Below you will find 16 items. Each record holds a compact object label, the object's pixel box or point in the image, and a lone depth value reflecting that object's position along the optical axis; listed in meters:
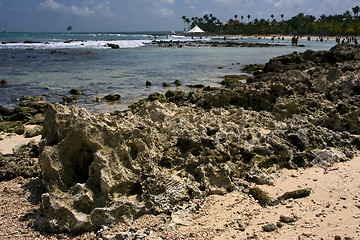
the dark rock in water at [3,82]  18.16
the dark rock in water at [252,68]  24.42
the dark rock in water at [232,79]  18.36
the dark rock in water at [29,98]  14.30
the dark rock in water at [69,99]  13.74
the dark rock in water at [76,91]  15.65
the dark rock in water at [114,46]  53.73
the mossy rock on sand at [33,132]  8.79
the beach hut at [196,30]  75.19
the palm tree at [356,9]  116.24
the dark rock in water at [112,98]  14.20
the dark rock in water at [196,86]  17.26
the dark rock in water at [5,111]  11.55
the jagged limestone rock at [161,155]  4.23
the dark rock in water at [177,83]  18.16
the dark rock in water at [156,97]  13.59
